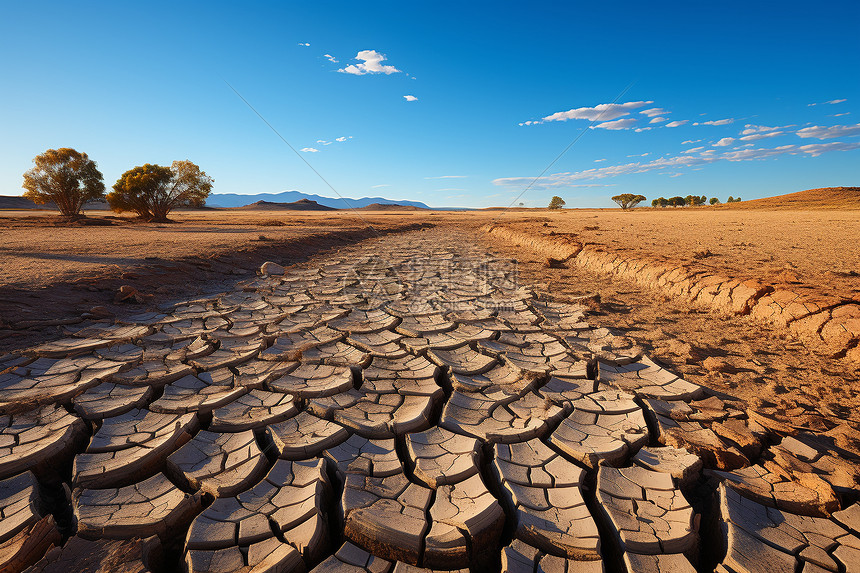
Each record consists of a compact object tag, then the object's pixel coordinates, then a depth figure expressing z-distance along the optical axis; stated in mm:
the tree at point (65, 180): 16828
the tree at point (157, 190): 17547
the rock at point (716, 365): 2771
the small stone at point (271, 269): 6500
